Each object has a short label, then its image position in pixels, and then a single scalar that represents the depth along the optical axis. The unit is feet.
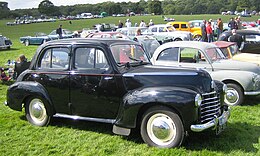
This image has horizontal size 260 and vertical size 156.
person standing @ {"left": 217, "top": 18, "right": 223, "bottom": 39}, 75.46
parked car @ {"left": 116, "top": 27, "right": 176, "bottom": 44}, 74.74
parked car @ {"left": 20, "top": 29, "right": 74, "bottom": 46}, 89.61
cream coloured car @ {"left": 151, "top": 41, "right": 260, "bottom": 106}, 25.88
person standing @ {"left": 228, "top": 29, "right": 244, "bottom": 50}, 44.93
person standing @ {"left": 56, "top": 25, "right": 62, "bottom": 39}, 90.89
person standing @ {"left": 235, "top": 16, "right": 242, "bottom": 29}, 74.98
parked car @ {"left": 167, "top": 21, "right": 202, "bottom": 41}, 89.98
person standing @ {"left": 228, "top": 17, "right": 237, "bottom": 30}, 72.69
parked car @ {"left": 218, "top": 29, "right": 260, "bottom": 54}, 44.05
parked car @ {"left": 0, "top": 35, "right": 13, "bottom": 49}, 79.06
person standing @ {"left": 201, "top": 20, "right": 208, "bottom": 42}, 68.13
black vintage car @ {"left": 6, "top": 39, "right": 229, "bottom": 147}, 16.24
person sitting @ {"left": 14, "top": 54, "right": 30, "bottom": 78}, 32.35
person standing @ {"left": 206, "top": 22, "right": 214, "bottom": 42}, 69.26
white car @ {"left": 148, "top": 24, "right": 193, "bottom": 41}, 73.67
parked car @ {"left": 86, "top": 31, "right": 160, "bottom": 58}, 43.29
